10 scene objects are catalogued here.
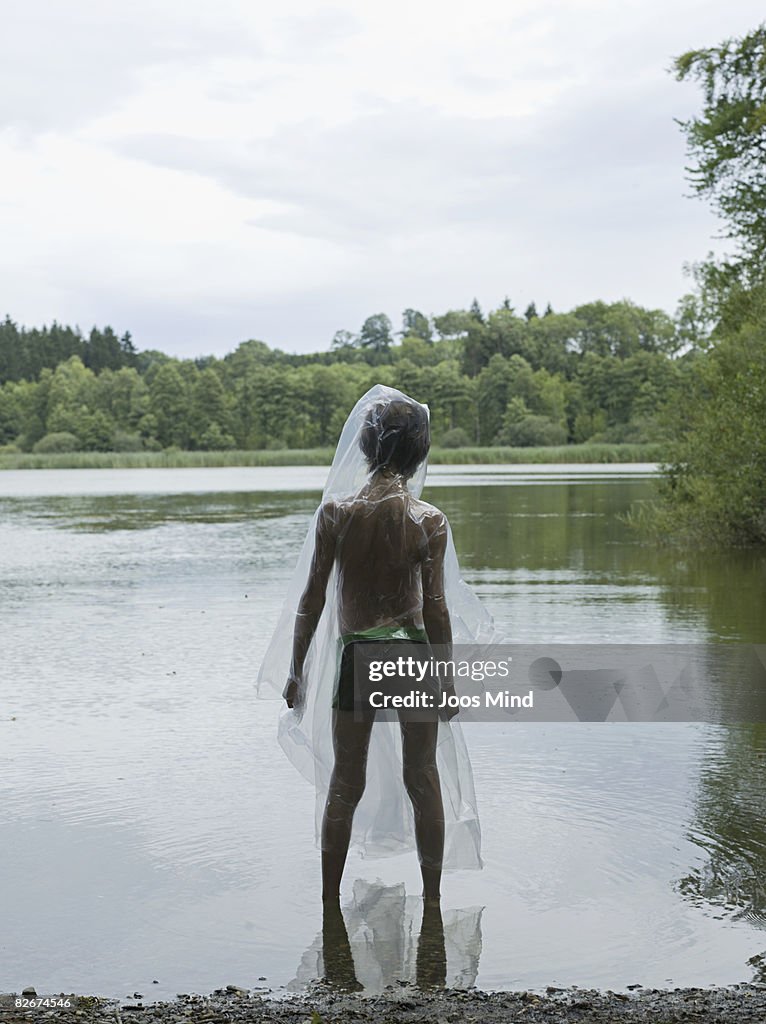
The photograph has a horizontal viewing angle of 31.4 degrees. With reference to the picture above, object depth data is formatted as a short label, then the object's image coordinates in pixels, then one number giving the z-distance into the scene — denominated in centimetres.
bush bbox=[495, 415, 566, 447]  12206
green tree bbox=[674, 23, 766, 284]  2644
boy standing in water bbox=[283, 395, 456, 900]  496
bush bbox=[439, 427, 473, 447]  12244
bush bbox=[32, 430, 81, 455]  12975
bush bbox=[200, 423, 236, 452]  13312
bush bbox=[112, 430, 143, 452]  13175
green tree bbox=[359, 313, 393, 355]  19112
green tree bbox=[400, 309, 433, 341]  18430
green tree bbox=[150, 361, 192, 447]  13538
